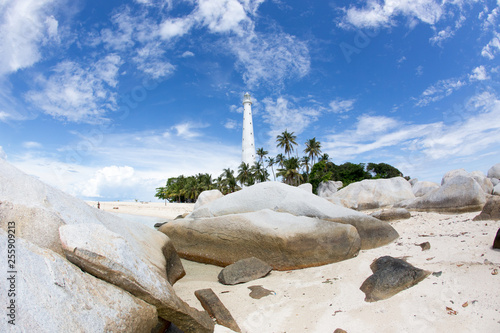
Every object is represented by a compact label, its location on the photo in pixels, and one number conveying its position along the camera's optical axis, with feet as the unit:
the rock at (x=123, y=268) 10.46
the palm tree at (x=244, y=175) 170.76
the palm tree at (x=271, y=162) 177.80
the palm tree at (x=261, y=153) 186.96
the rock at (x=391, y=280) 14.61
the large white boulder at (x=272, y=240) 22.95
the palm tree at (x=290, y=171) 153.58
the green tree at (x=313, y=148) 162.91
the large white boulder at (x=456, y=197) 38.99
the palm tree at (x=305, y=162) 165.33
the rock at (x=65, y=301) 7.97
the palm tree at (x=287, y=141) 168.76
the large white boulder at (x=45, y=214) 12.14
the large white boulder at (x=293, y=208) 27.25
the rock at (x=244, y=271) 20.66
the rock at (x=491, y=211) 28.58
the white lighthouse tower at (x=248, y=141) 183.32
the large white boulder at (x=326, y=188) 132.05
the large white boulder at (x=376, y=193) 73.36
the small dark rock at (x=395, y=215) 40.01
